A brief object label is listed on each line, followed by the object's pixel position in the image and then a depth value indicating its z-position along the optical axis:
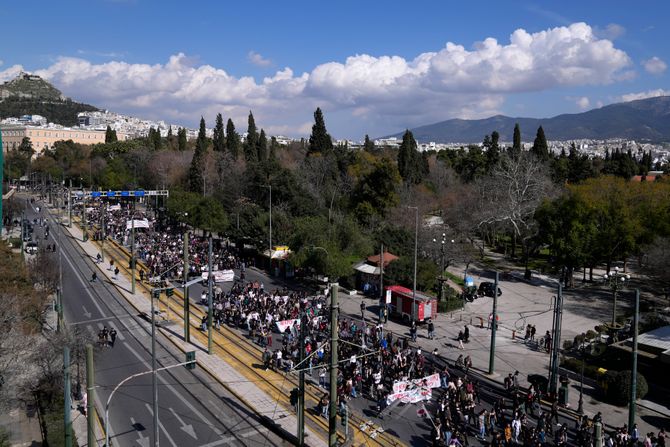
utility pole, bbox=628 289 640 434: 19.30
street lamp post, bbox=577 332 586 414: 22.10
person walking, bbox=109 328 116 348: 29.42
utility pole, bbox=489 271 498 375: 25.35
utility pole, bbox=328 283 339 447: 15.16
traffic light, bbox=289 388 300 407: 16.00
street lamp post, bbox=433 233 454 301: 38.13
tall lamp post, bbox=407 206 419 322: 32.60
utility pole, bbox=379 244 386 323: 37.40
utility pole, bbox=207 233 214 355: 27.36
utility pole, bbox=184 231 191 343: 27.89
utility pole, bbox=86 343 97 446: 14.91
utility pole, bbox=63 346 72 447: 14.74
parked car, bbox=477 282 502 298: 42.97
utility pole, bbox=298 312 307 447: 17.83
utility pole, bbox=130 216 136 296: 40.15
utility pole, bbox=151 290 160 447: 16.67
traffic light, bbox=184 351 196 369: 18.17
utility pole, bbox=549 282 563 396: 22.17
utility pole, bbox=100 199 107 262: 52.25
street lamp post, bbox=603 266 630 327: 26.15
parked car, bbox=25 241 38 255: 52.71
